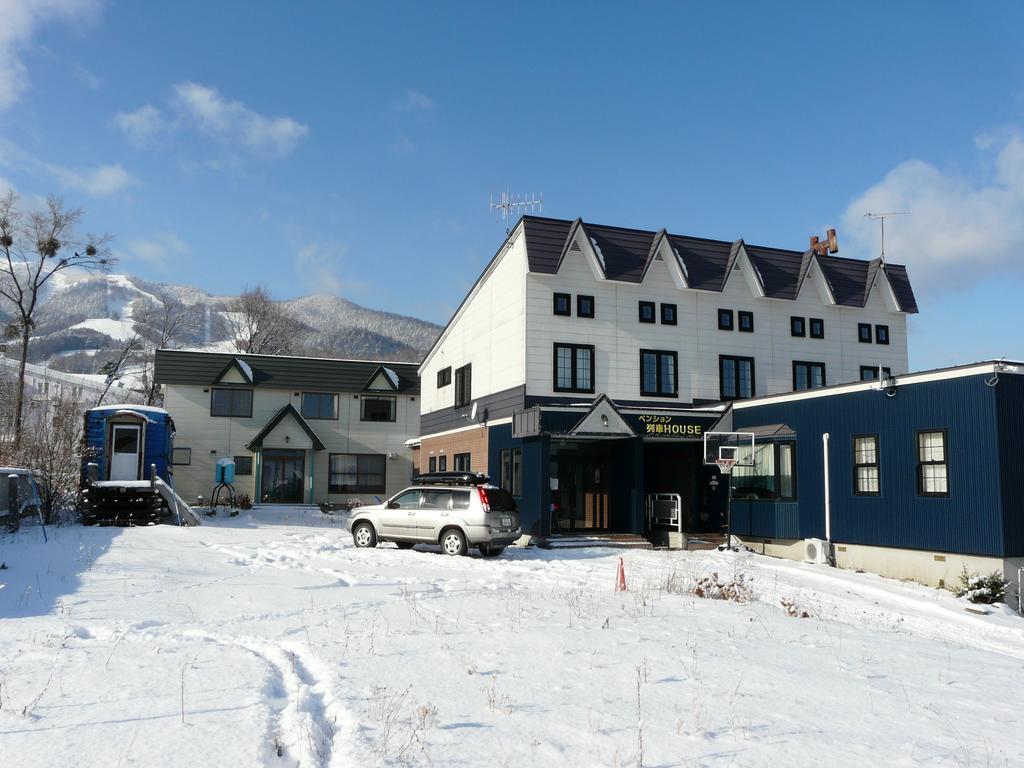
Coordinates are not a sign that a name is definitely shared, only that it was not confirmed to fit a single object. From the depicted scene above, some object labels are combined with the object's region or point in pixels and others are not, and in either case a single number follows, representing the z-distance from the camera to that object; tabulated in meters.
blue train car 24.56
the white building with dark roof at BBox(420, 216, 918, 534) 23.45
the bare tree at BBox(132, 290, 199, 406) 60.88
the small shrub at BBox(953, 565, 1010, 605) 15.37
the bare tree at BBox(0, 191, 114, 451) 37.88
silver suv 19.31
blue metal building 16.17
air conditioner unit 19.89
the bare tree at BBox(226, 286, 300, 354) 62.44
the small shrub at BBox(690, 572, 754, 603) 13.43
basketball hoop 21.53
